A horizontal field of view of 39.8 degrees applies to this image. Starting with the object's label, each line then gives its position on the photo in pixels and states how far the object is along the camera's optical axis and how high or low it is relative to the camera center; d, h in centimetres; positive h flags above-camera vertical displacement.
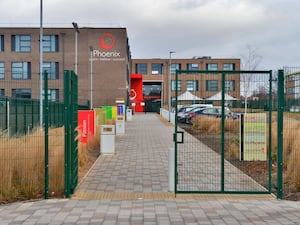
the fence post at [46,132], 769 -52
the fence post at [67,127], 768 -41
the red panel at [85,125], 1401 -72
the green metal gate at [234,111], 805 -10
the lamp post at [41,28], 1908 +345
